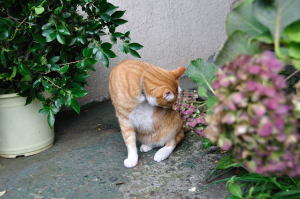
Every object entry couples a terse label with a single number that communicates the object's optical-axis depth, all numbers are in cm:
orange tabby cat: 209
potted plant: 211
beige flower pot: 236
